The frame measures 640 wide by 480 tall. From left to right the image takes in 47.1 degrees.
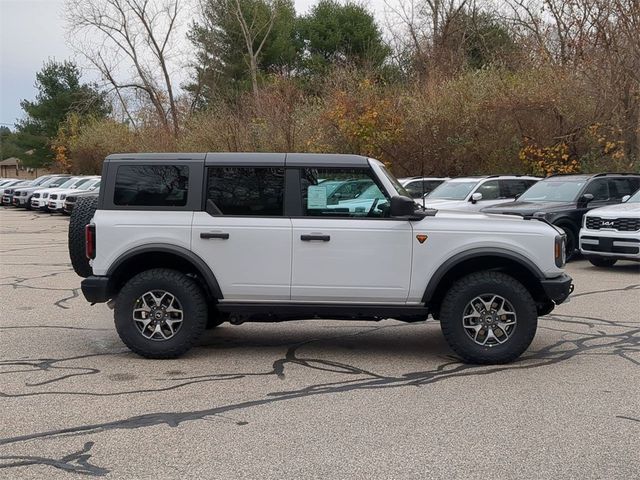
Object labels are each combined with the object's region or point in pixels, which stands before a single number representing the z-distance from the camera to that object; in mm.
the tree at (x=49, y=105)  61750
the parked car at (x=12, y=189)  40697
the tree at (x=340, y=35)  43812
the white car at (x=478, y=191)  16750
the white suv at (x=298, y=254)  6777
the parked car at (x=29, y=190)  37844
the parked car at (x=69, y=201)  30156
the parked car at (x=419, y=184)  19984
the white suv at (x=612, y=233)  12766
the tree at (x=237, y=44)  45031
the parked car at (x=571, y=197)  14367
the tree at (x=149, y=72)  43500
